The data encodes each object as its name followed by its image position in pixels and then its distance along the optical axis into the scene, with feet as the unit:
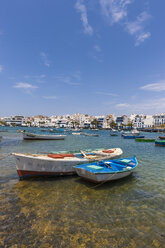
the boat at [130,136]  196.35
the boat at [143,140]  153.40
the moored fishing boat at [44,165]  35.14
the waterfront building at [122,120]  574.80
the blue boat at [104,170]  31.53
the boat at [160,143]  119.03
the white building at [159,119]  502.79
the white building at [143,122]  520.83
